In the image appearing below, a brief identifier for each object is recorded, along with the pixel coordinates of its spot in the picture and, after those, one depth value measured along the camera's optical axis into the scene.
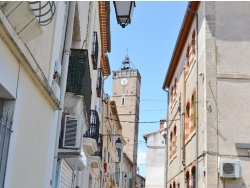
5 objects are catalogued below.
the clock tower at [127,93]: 82.94
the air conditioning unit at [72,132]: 8.04
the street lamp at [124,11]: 5.82
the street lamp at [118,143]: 26.07
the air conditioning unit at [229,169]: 13.22
